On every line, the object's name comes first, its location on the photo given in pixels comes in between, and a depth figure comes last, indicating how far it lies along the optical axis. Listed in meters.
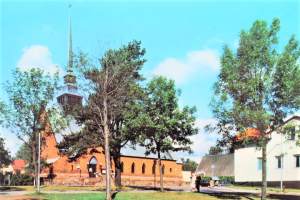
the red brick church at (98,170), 74.41
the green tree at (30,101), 44.03
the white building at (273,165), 62.09
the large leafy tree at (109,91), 32.81
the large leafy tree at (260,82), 34.19
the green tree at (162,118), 42.41
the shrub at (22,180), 77.56
